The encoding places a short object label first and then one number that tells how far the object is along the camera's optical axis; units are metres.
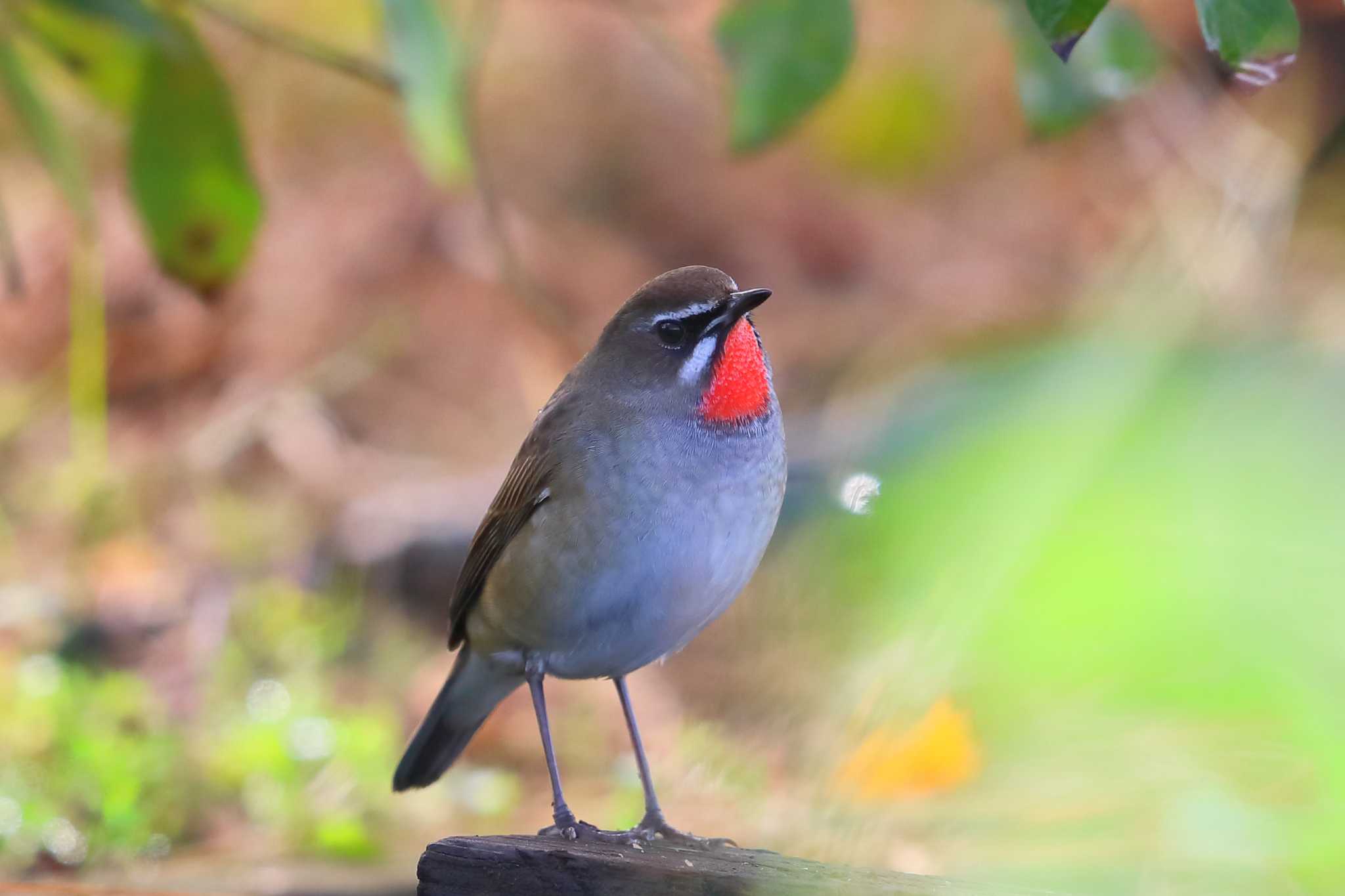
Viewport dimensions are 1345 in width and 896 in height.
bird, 5.09
